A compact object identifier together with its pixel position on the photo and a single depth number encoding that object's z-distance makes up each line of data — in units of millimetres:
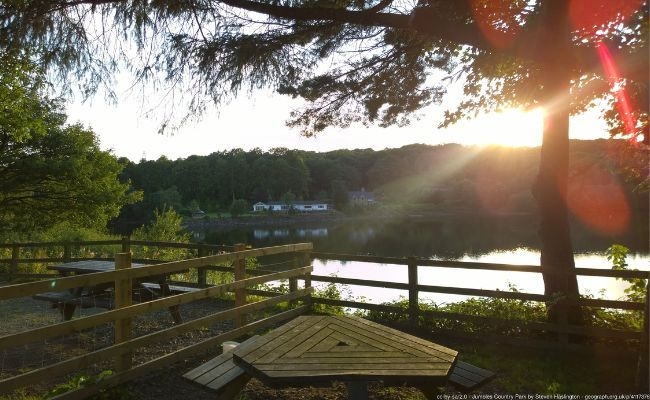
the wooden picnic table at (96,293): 6418
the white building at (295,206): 100312
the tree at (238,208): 90750
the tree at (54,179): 16219
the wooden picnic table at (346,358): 2922
